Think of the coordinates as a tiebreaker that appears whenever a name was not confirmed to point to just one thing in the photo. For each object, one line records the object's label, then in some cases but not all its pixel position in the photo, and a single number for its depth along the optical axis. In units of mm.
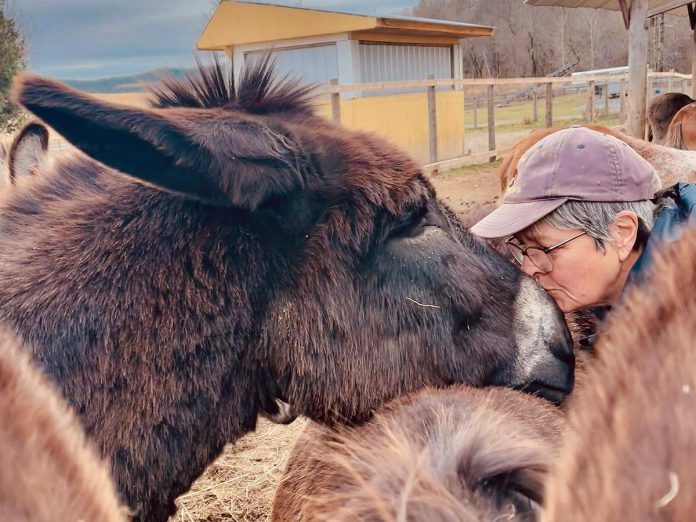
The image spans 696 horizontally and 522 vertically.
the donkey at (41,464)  477
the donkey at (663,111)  10719
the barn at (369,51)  15500
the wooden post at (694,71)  12367
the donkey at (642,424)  435
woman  1979
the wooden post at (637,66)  8789
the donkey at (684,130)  8844
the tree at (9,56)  11375
